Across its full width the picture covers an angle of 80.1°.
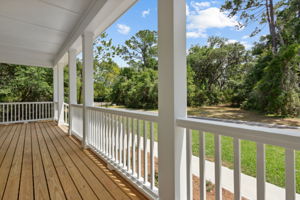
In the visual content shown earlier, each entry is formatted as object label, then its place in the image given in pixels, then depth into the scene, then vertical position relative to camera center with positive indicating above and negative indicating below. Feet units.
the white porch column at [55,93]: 24.07 +1.09
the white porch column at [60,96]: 20.84 +0.56
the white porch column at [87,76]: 11.47 +1.59
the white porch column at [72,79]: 15.66 +1.92
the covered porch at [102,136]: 3.69 -1.09
